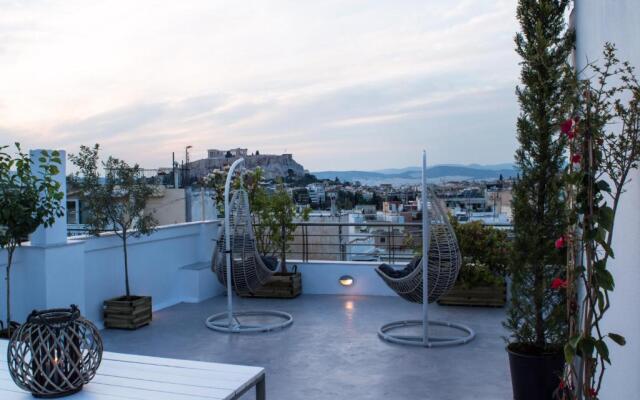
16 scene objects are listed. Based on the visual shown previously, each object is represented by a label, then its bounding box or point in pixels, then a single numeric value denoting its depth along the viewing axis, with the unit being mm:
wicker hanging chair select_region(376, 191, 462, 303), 5418
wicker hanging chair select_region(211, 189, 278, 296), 6137
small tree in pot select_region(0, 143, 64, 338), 4453
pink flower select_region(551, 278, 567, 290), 2455
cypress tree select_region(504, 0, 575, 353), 3416
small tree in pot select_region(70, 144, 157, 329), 5801
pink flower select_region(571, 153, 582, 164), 2225
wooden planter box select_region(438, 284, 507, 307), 6707
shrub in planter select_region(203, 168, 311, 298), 7477
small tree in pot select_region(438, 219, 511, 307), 6660
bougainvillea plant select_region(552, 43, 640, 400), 1985
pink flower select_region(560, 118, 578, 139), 2240
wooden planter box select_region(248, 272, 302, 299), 7434
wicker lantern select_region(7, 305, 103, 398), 2270
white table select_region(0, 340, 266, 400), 2332
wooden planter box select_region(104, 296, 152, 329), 5969
